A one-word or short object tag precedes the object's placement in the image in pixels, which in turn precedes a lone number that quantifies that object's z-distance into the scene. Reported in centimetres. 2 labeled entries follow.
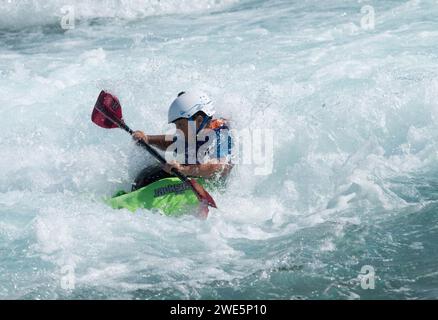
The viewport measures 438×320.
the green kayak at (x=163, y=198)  1145
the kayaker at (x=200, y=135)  1156
